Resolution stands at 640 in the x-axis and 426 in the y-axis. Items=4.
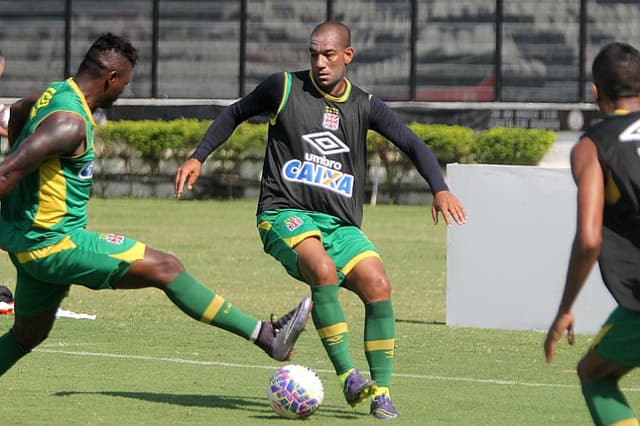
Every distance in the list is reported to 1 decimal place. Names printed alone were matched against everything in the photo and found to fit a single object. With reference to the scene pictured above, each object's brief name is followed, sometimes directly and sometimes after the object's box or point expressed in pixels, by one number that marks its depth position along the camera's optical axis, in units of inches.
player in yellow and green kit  623.5
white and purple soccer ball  685.3
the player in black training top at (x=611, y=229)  482.0
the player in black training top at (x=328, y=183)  709.3
